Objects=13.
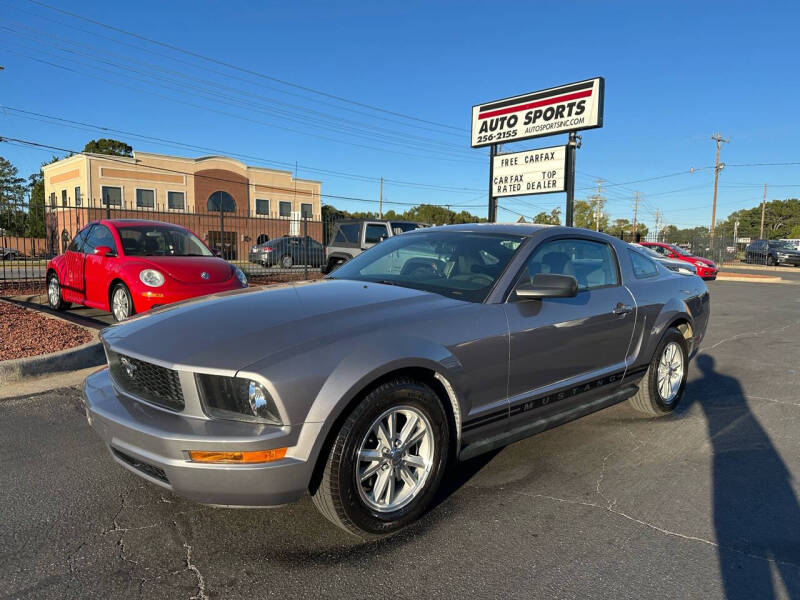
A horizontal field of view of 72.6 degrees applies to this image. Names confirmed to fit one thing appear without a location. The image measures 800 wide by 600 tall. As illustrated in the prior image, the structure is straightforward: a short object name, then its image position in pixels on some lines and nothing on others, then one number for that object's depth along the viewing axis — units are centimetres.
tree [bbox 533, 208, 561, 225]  6493
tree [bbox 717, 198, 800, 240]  11162
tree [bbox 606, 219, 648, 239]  10644
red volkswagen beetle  709
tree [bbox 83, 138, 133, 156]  6956
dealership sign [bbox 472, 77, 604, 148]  1340
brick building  3684
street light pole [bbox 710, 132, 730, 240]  4600
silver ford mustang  229
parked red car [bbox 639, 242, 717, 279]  2191
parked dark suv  3543
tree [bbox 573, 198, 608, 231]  8381
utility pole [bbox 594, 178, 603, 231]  8222
